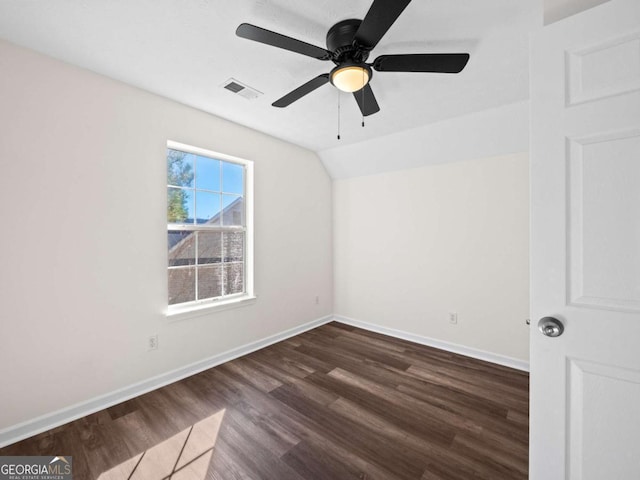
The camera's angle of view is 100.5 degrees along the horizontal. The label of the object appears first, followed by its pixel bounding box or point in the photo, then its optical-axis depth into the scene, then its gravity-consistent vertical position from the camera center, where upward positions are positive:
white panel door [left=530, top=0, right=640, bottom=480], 0.93 -0.02
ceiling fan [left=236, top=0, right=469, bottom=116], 1.32 +1.02
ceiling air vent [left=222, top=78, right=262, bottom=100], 2.17 +1.28
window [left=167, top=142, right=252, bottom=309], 2.61 +0.15
